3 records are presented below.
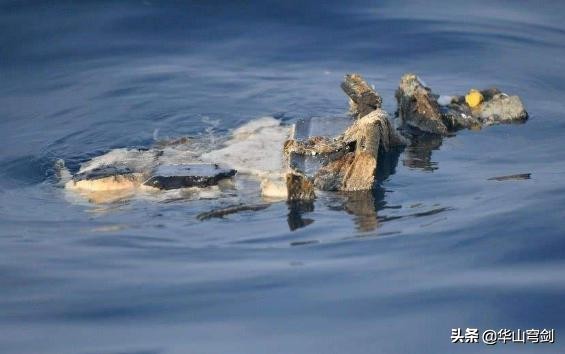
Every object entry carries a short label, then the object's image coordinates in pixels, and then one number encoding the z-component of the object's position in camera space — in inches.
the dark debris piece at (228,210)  434.3
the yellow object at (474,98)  577.0
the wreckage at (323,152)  458.0
